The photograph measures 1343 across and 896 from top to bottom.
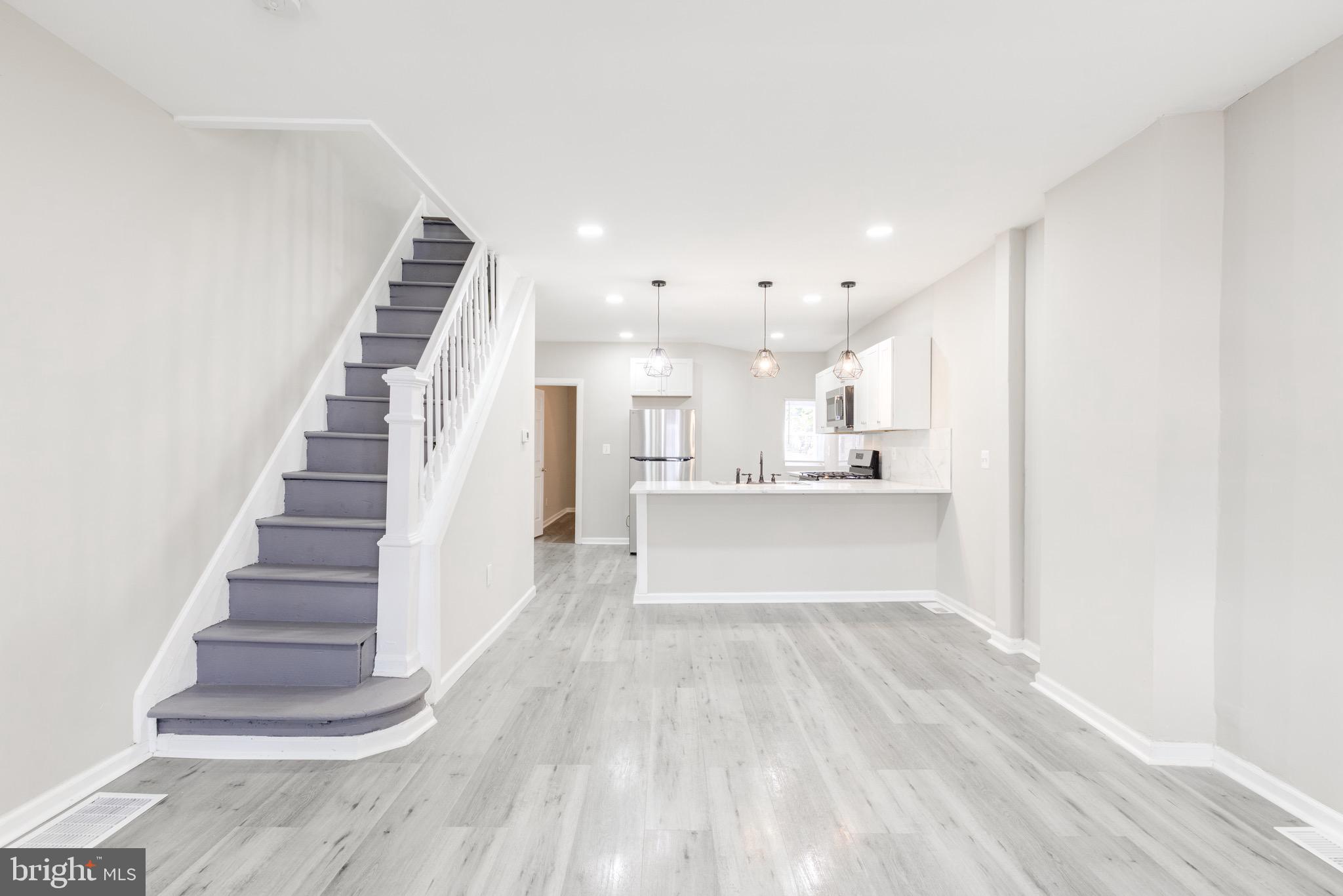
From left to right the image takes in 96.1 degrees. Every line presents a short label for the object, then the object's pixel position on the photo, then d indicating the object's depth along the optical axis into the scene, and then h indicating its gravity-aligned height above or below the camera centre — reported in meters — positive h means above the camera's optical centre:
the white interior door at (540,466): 7.84 -0.28
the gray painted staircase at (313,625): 2.37 -0.81
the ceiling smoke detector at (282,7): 1.79 +1.31
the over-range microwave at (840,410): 5.70 +0.35
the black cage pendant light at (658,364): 5.02 +0.69
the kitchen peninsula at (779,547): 4.70 -0.80
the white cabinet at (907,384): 4.84 +0.50
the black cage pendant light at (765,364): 4.85 +0.66
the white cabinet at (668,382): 7.28 +0.77
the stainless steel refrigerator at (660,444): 6.98 +0.02
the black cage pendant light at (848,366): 4.84 +0.64
